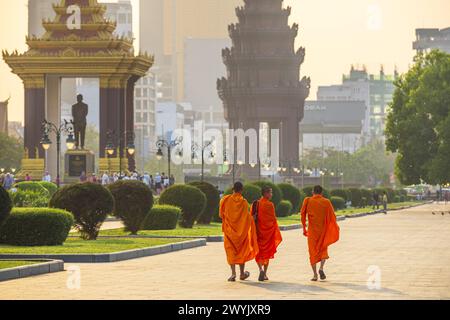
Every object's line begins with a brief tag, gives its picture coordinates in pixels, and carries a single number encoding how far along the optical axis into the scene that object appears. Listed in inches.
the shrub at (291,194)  3068.4
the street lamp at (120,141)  3096.2
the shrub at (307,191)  3331.7
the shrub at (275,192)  2647.6
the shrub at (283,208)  2832.2
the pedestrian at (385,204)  3893.7
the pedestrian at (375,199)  4372.5
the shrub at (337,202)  3830.0
